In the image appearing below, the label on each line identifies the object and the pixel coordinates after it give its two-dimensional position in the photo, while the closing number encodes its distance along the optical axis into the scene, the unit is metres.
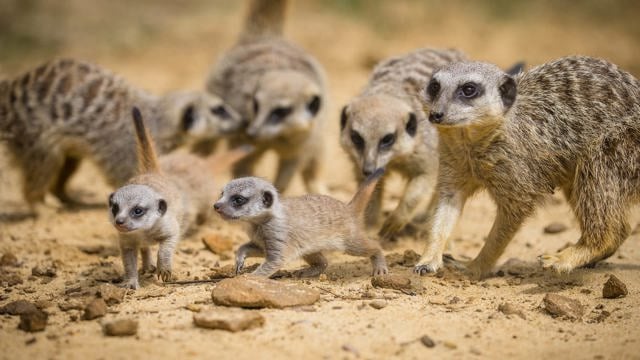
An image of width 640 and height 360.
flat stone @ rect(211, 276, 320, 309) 7.70
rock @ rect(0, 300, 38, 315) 7.84
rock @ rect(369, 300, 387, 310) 7.90
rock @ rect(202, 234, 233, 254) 10.70
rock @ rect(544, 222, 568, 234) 11.47
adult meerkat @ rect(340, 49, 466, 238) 10.48
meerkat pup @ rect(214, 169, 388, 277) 8.52
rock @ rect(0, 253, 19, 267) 9.88
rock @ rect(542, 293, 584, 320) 7.86
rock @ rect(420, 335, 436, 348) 7.08
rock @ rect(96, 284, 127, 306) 8.13
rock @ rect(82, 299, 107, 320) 7.63
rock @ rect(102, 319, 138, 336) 7.11
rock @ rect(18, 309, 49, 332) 7.37
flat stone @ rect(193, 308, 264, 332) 7.20
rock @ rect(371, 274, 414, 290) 8.50
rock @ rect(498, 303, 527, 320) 7.86
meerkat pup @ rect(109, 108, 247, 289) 8.95
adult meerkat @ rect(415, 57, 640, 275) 8.70
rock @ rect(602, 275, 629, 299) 8.36
